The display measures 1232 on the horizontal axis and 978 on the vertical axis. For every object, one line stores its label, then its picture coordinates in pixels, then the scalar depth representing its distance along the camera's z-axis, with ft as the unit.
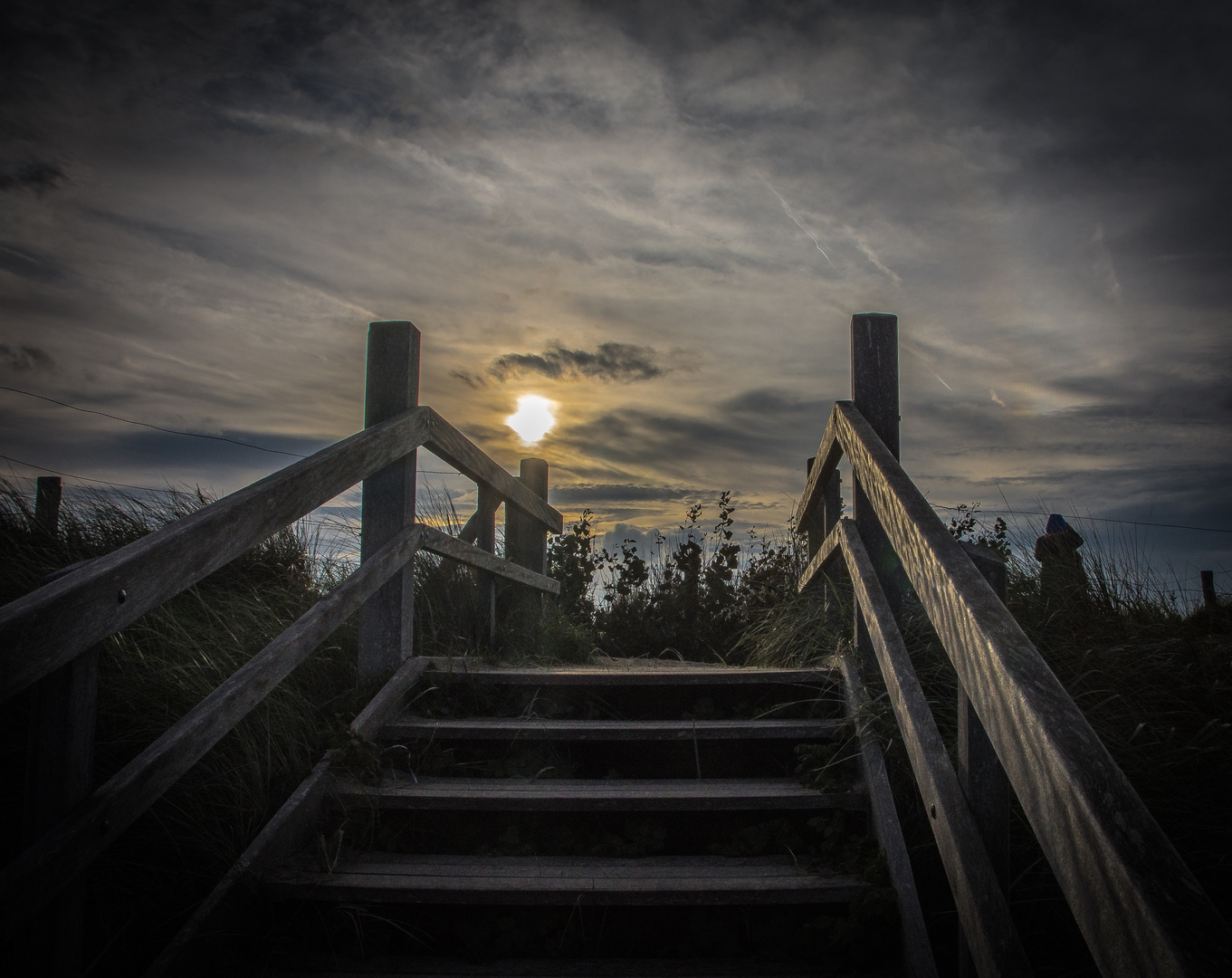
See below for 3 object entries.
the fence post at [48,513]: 15.52
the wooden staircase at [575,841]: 6.81
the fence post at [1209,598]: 13.21
